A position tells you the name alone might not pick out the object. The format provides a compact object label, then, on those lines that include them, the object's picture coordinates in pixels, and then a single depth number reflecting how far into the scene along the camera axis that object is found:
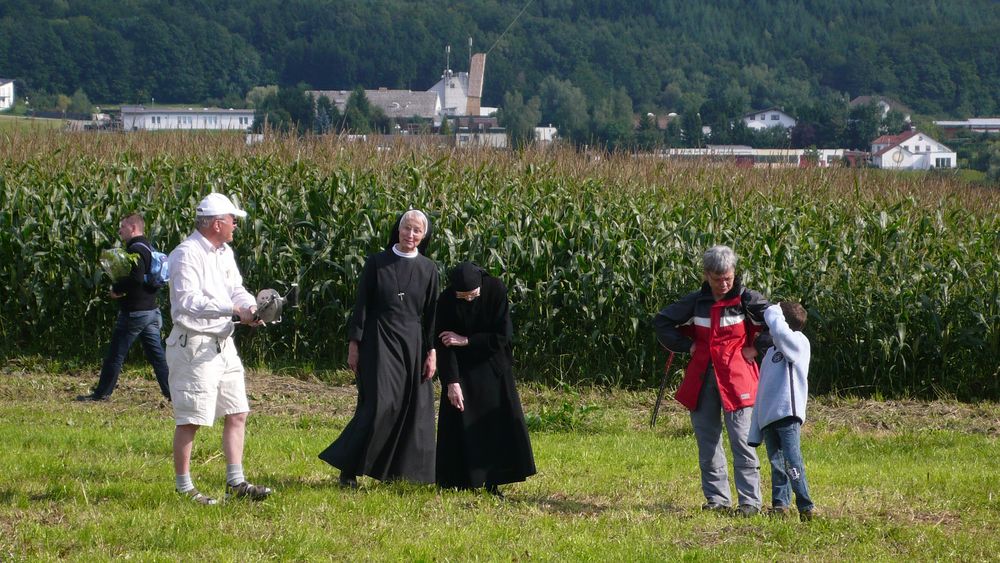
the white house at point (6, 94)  170.12
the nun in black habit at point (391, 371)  16.53
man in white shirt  14.65
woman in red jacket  15.58
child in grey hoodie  14.98
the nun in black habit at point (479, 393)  16.58
